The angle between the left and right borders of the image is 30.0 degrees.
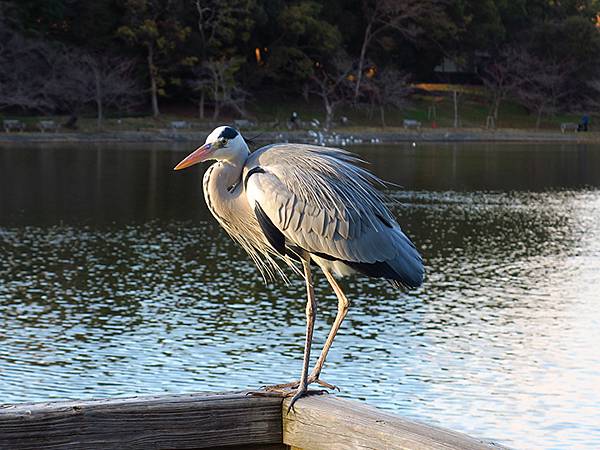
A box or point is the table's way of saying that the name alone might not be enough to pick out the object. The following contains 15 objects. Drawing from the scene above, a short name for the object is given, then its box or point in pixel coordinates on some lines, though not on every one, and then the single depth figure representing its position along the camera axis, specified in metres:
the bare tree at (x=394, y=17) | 58.19
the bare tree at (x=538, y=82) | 60.25
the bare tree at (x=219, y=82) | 49.91
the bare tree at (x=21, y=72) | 45.09
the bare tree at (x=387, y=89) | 55.84
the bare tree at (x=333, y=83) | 54.38
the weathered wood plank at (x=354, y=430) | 2.95
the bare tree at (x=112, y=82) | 46.28
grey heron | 4.17
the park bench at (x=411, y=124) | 55.51
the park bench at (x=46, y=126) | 44.84
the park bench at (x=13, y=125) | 44.22
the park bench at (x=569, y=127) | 60.26
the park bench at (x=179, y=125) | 47.75
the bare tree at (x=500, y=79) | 60.72
